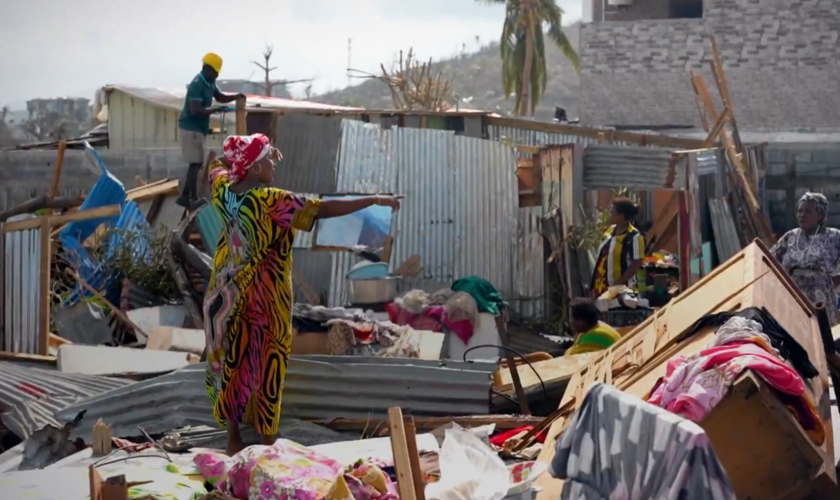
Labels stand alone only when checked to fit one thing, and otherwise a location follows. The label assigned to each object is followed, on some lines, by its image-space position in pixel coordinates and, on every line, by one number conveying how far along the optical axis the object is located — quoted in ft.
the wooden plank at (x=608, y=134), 53.88
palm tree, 112.27
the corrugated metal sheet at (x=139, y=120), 73.92
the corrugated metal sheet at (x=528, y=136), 57.88
